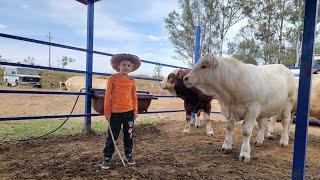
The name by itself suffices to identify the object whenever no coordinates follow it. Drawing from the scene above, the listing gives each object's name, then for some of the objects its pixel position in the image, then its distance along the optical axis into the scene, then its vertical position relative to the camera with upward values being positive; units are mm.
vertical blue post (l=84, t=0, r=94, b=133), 4106 +257
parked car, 18066 -228
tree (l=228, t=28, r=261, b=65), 20364 +2743
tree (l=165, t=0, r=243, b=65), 19483 +4962
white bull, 3134 -112
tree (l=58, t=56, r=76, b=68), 25226 +1562
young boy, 2652 -318
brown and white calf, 4410 -322
